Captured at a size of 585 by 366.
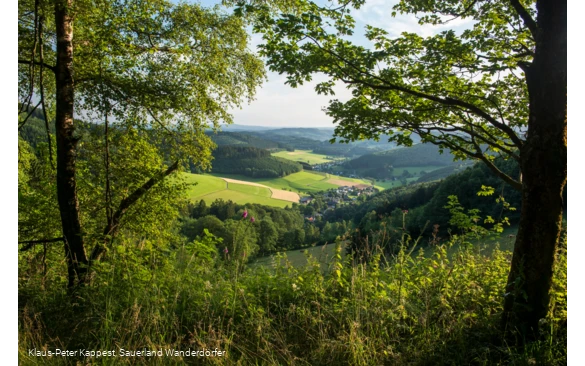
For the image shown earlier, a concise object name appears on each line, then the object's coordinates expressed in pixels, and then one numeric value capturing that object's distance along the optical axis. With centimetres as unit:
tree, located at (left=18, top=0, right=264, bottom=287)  519
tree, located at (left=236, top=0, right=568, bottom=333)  322
